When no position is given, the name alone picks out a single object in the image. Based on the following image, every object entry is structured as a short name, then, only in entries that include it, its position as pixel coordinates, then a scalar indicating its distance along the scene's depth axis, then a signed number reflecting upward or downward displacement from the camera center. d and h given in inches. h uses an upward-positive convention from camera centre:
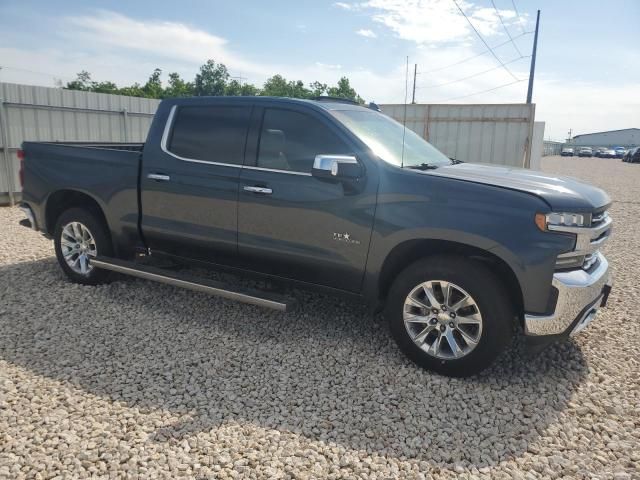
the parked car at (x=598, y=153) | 2601.6 +24.2
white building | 4578.2 +189.5
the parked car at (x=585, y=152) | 2733.5 +28.1
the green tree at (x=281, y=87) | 3108.5 +395.4
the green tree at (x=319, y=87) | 3083.2 +389.3
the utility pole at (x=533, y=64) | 899.4 +166.8
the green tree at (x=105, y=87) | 2623.0 +302.1
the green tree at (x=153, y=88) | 2770.7 +318.8
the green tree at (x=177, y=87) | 2927.9 +356.1
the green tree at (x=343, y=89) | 3031.5 +372.6
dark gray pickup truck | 127.3 -20.7
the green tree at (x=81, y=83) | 2913.4 +357.7
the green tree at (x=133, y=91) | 2535.4 +272.2
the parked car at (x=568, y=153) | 2783.0 +20.7
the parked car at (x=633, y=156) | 1759.4 +9.9
